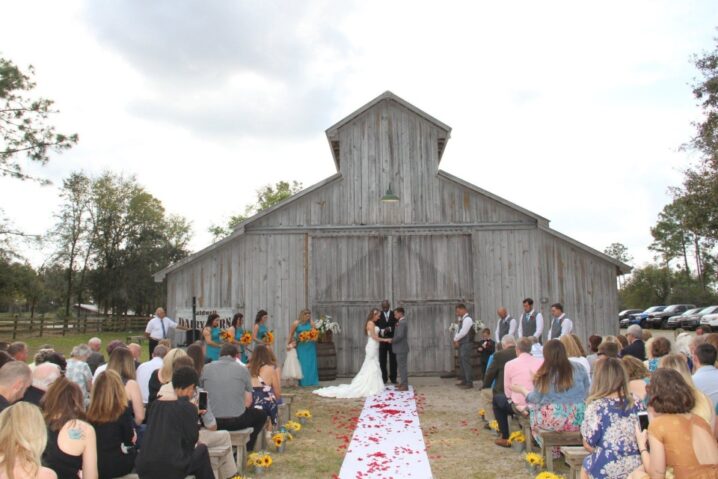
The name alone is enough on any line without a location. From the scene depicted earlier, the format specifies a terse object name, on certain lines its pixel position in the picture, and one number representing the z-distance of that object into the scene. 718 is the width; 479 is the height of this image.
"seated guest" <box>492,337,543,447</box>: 7.93
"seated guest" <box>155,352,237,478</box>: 6.16
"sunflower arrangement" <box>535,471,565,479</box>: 6.18
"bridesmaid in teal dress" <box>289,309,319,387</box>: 14.38
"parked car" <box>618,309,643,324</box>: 47.17
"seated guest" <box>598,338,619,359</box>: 7.30
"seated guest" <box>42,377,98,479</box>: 4.43
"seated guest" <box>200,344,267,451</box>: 7.14
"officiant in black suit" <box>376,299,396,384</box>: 14.48
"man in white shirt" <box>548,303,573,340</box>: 12.84
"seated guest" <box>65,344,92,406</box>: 7.25
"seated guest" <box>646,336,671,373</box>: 7.60
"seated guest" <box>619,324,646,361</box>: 9.42
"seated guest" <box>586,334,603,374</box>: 9.46
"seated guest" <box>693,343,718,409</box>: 6.10
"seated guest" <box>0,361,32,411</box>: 5.07
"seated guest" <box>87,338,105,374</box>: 8.83
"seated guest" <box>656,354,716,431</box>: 4.41
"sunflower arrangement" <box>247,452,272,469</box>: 7.12
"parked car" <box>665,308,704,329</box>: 36.56
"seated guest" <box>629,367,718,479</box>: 4.18
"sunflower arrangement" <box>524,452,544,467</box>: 6.95
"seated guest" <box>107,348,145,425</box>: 6.25
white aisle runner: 7.20
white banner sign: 15.19
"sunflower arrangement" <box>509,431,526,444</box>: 8.12
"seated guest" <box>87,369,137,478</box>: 5.05
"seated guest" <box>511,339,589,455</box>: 6.95
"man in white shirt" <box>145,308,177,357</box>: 14.42
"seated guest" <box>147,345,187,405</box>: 6.31
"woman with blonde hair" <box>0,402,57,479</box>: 3.47
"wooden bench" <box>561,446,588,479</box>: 5.79
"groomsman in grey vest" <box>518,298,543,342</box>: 13.53
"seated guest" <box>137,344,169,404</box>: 7.82
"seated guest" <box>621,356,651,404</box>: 5.99
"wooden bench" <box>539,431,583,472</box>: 6.76
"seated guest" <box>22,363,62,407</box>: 6.67
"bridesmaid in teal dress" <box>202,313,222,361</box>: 12.16
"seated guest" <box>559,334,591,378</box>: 7.95
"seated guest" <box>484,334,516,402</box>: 9.00
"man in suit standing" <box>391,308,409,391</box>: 13.56
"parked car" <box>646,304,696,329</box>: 40.88
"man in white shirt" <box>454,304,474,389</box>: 13.83
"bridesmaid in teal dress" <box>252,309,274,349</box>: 13.38
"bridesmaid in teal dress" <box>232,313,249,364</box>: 12.84
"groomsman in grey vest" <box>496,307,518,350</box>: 13.59
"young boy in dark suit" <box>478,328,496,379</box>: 13.05
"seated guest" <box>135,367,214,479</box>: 4.91
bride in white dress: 13.06
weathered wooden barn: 15.35
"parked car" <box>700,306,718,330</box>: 30.70
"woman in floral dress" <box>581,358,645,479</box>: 5.08
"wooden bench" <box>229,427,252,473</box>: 6.85
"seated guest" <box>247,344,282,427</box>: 8.07
